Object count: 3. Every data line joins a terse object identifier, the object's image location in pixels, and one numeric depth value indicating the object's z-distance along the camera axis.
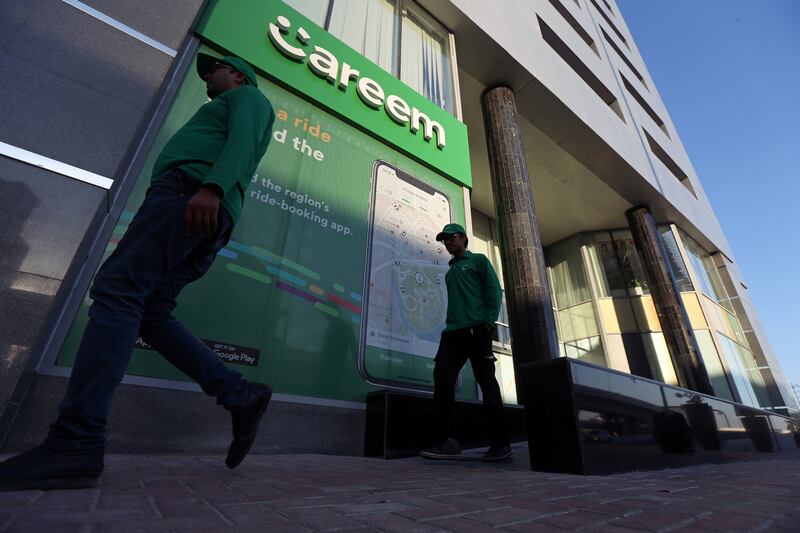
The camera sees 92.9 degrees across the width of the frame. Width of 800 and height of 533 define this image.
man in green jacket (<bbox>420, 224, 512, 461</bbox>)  2.69
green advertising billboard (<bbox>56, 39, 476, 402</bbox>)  2.71
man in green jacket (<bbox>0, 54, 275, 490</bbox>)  1.18
